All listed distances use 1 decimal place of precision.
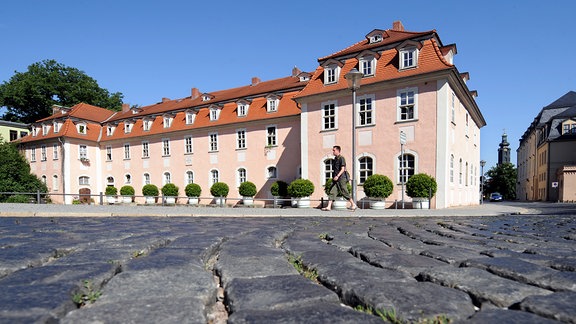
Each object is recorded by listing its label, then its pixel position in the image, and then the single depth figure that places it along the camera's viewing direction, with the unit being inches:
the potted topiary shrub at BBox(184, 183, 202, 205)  1146.7
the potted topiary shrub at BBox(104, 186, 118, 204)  1345.5
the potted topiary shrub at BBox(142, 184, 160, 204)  1236.5
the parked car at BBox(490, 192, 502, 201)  2354.5
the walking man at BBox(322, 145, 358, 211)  447.2
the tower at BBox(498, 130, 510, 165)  3885.3
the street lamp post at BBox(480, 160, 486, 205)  1164.6
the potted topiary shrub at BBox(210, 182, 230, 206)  1096.8
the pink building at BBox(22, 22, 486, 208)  743.7
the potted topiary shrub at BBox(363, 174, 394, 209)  703.1
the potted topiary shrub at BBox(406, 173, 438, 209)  667.4
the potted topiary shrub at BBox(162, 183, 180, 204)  1188.2
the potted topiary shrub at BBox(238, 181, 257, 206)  1031.0
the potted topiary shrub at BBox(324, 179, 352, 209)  577.3
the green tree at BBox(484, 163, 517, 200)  3068.4
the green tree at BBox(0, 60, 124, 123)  1813.5
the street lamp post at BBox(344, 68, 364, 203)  499.2
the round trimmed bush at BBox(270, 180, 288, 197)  964.0
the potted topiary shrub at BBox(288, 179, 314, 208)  813.2
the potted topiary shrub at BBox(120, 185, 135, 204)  1310.3
